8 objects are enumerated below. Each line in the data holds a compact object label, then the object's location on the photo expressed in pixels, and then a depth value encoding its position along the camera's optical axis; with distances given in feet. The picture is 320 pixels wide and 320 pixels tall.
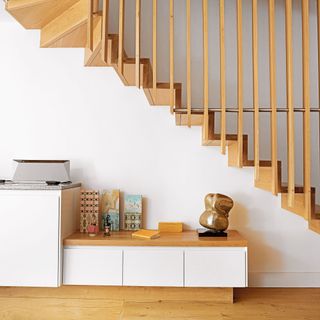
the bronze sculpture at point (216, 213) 9.62
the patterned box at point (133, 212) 10.46
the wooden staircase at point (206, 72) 8.14
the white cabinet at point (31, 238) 8.86
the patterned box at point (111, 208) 10.39
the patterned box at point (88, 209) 10.21
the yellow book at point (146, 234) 9.27
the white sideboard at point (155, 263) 8.98
